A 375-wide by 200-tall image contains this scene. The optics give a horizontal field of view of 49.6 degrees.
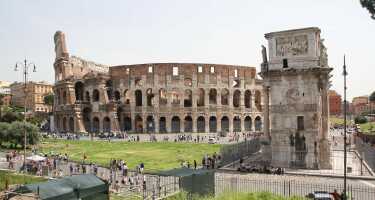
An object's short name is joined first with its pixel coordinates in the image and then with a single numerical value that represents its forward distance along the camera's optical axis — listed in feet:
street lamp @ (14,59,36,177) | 86.74
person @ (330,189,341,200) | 54.50
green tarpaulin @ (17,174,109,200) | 47.26
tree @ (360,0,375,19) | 63.00
